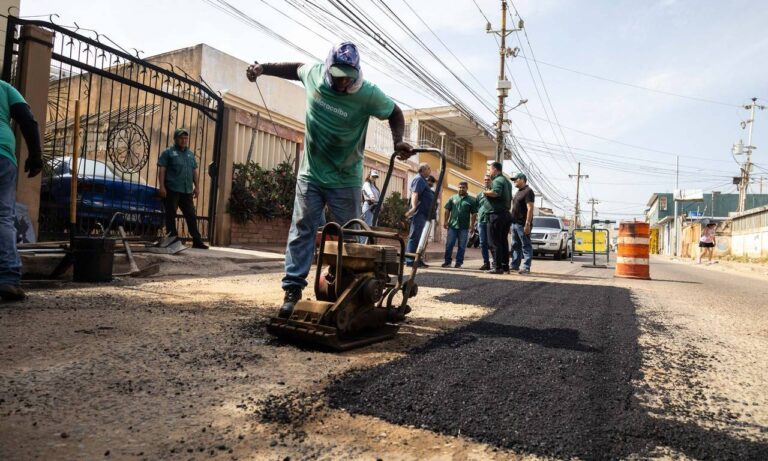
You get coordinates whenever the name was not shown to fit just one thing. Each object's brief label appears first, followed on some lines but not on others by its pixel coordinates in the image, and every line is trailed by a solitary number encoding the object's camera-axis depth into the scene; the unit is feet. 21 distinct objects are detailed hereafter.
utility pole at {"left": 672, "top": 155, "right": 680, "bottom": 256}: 152.83
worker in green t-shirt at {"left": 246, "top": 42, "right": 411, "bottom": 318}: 9.98
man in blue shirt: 26.04
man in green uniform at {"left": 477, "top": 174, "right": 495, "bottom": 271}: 26.92
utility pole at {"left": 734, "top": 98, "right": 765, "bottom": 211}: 140.87
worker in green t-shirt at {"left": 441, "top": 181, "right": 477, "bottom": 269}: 30.14
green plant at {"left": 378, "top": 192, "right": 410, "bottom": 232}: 53.62
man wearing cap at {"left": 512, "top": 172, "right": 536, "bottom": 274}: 26.53
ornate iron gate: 19.06
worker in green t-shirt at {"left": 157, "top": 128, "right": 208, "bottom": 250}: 21.39
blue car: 20.01
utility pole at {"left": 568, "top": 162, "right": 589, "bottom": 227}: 214.28
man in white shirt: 28.09
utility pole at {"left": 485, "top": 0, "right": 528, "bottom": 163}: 71.67
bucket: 14.05
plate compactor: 8.01
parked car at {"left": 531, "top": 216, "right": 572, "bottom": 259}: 54.60
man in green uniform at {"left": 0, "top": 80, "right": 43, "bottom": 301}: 10.64
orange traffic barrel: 26.07
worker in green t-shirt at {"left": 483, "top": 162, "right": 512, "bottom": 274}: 25.53
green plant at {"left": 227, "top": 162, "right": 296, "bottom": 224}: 31.48
